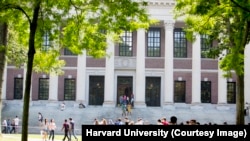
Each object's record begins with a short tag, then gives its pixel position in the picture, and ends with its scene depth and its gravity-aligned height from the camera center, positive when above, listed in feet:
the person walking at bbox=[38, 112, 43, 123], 129.80 -8.95
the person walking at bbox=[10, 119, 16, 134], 123.07 -11.06
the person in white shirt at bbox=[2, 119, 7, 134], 123.57 -11.03
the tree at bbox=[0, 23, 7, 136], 66.75 +7.55
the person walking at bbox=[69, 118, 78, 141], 103.09 -8.90
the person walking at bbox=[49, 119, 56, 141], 98.43 -8.78
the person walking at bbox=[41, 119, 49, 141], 93.91 -9.45
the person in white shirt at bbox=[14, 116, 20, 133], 123.32 -9.72
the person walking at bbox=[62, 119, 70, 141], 93.20 -8.29
